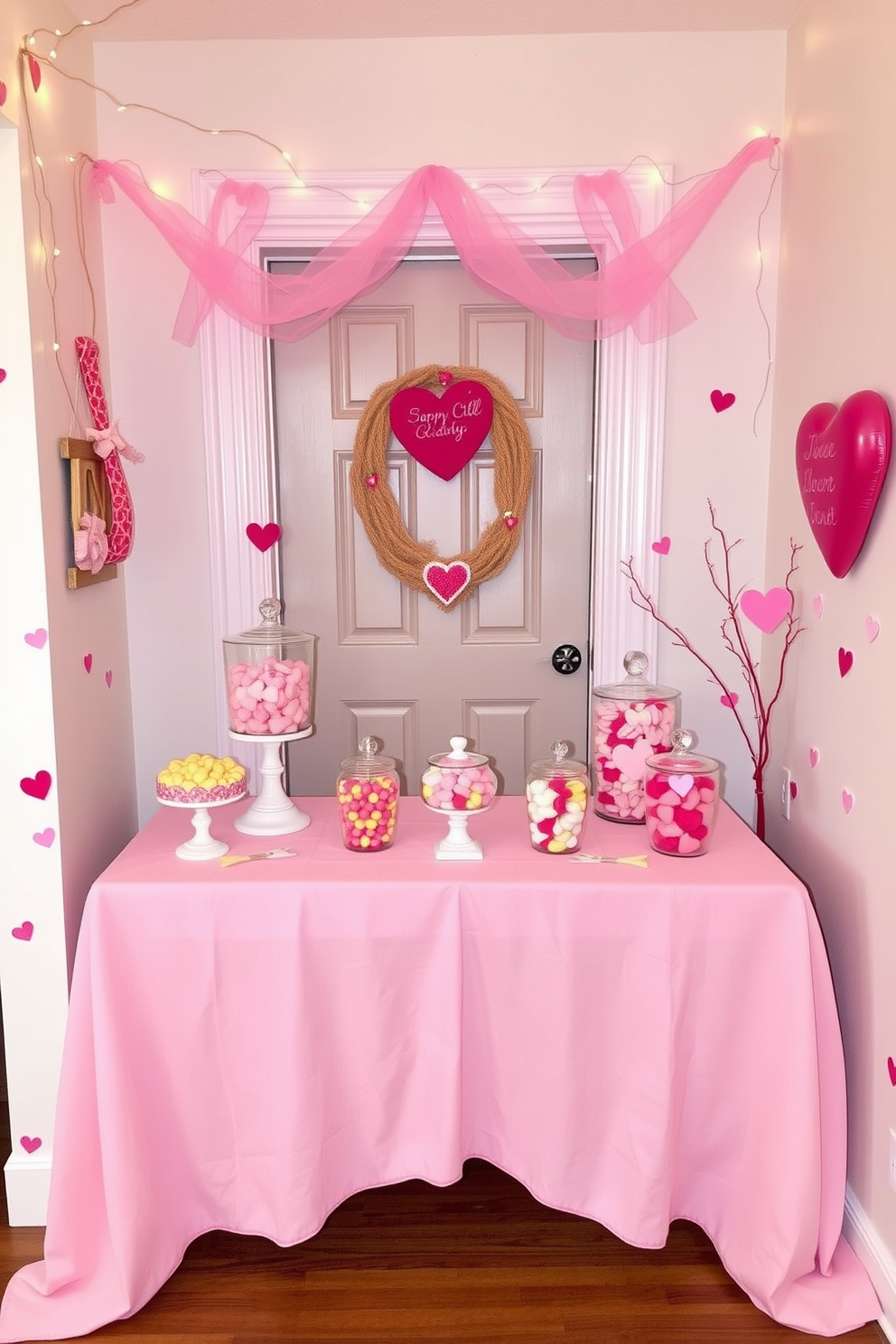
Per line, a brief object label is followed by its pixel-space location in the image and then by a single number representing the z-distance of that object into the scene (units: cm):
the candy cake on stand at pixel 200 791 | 203
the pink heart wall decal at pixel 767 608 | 224
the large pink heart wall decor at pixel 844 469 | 180
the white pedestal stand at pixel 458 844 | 200
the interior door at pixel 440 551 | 254
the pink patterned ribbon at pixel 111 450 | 220
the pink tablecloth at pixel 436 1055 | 186
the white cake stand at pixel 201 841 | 203
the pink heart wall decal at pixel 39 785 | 203
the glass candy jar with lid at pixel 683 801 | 199
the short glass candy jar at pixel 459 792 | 200
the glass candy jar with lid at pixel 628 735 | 218
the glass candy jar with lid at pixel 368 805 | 201
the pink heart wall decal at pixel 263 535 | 248
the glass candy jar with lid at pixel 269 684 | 211
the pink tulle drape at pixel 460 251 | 226
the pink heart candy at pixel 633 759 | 219
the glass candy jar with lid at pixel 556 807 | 200
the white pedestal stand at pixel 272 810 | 216
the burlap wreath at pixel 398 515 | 252
